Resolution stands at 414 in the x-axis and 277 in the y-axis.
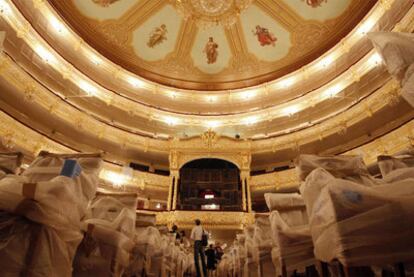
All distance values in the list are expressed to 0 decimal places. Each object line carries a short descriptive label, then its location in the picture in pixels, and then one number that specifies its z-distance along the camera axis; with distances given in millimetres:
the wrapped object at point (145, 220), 5348
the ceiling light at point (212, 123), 19688
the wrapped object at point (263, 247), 5207
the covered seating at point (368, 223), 2215
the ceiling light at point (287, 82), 18594
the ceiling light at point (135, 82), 18609
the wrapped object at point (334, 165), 3301
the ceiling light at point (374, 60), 13969
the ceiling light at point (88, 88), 15812
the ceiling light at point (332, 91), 15930
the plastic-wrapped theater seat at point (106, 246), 3400
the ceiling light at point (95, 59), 16888
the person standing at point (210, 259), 7618
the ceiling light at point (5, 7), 11852
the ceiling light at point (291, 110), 17578
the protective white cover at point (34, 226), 2115
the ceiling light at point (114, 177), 15109
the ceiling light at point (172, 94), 19766
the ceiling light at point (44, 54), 13519
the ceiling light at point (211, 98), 20453
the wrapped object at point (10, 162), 3285
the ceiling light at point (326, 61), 16883
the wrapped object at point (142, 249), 4887
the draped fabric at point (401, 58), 2979
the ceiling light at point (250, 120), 18898
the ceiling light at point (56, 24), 14523
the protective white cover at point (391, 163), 3492
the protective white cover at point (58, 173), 2969
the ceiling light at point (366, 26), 14725
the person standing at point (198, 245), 6691
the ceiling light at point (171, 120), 18984
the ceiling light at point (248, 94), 19812
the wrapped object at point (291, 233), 3666
